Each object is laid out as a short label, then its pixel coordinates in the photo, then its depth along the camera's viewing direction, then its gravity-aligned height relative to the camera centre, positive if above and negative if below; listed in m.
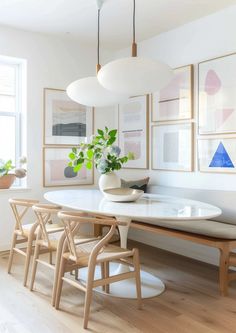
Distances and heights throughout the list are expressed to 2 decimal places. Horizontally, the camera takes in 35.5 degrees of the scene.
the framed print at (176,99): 3.96 +0.69
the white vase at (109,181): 3.24 -0.19
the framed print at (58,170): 4.46 -0.14
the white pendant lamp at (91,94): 3.05 +0.55
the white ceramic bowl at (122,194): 2.92 -0.29
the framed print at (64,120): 4.45 +0.49
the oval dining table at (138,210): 2.40 -0.35
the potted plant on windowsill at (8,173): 4.06 -0.16
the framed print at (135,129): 4.57 +0.38
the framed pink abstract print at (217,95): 3.52 +0.64
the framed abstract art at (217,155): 3.53 +0.05
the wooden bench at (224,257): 2.91 -0.78
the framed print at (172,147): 3.98 +0.15
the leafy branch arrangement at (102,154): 3.19 +0.04
